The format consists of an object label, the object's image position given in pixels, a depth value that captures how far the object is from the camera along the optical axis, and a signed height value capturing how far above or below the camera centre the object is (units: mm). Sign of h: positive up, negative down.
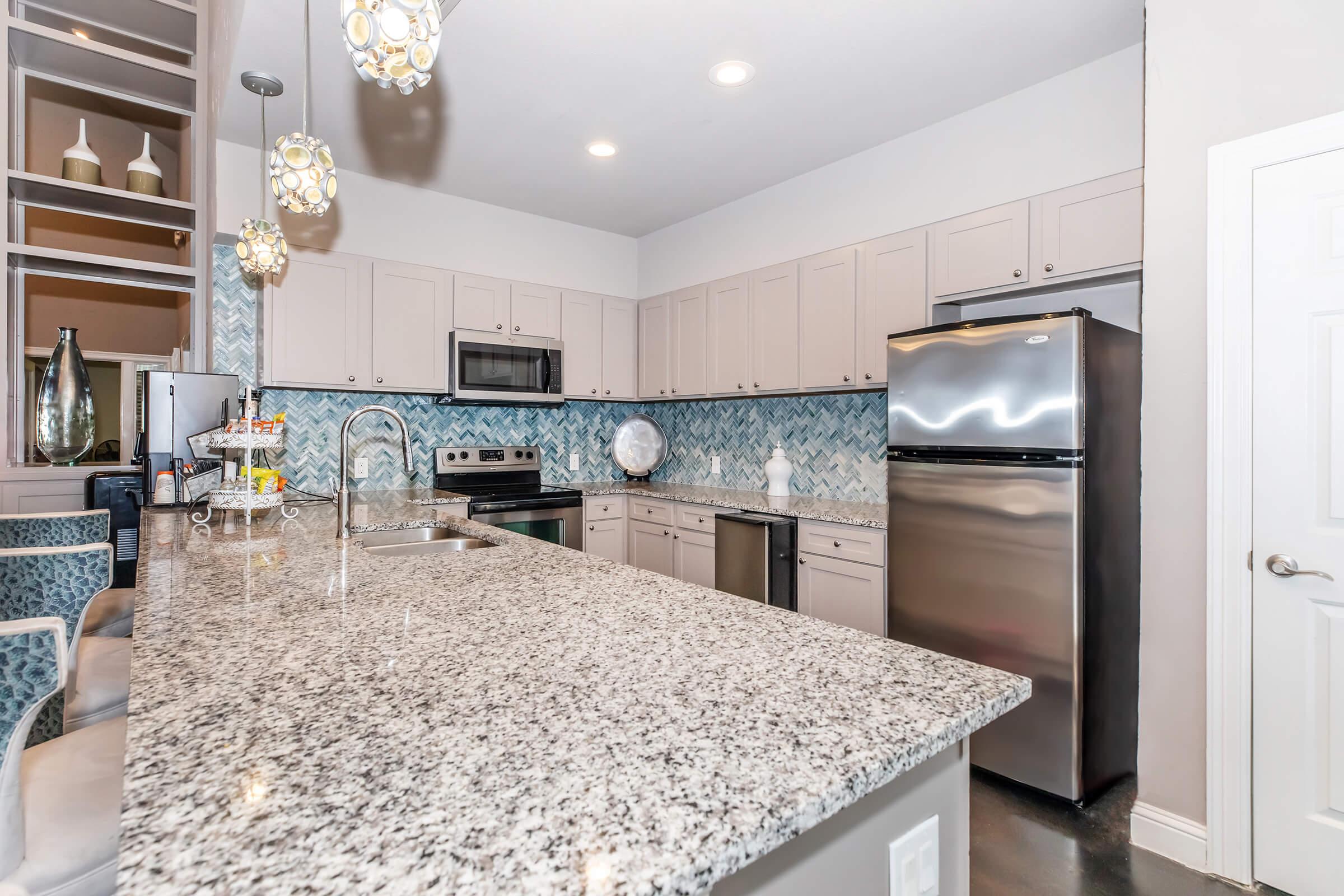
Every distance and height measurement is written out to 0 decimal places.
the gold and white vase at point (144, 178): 3490 +1466
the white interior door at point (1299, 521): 1627 -186
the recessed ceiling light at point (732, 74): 2412 +1418
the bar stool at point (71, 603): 1598 -395
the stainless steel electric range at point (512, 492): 3566 -265
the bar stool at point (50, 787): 917 -569
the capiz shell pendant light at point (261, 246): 2635 +825
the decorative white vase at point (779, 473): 3725 -140
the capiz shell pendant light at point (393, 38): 1070 +694
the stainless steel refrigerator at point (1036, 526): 2064 -264
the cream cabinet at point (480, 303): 3789 +864
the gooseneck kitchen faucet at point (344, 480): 1952 -100
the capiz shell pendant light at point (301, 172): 1716 +735
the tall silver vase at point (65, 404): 3021 +206
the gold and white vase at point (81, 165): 3379 +1482
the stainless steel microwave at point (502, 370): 3715 +466
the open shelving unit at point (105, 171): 3309 +1595
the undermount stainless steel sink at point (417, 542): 2279 -349
